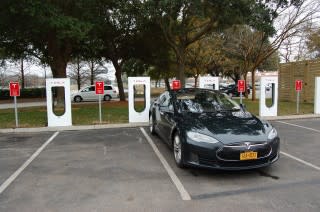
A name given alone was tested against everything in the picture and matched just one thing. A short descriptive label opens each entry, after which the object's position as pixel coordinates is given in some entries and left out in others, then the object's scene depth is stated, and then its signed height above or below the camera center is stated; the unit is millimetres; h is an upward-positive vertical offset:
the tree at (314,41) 18534 +3519
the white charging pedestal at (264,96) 11117 -301
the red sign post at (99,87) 9883 +104
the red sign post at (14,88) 9320 +89
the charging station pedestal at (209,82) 11352 +285
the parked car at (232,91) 29412 -221
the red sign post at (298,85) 11555 +134
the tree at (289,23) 15234 +3908
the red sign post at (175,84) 11269 +213
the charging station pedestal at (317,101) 11941 -563
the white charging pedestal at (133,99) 10141 -336
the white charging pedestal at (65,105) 9477 -489
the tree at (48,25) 10430 +2681
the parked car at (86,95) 24891 -426
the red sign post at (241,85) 11245 +131
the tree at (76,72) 38894 +2503
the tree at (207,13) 11398 +3342
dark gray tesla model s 4418 -777
